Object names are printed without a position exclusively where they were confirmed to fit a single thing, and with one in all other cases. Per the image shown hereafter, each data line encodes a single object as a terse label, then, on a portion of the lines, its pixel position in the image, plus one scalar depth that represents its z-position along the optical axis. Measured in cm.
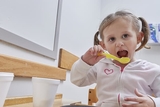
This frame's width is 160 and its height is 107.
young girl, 63
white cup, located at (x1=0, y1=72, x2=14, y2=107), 41
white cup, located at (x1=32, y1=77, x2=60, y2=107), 53
